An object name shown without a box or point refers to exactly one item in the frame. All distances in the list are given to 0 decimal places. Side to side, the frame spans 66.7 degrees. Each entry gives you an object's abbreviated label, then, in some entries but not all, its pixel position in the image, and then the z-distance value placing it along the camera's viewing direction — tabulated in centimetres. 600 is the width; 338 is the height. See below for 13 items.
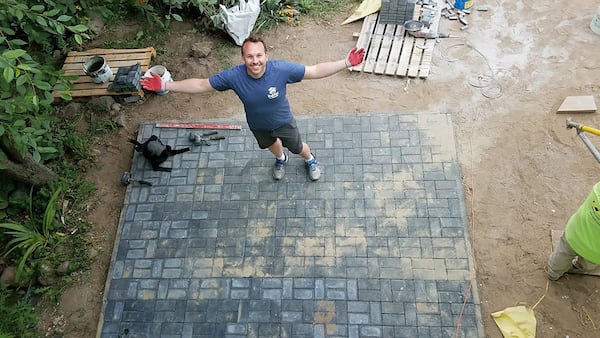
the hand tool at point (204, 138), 558
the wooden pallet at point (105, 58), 621
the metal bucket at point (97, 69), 612
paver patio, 429
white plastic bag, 650
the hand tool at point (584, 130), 346
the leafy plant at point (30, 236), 477
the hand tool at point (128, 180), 533
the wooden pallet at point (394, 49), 613
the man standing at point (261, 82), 388
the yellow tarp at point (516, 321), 404
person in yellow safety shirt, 341
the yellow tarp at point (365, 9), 685
